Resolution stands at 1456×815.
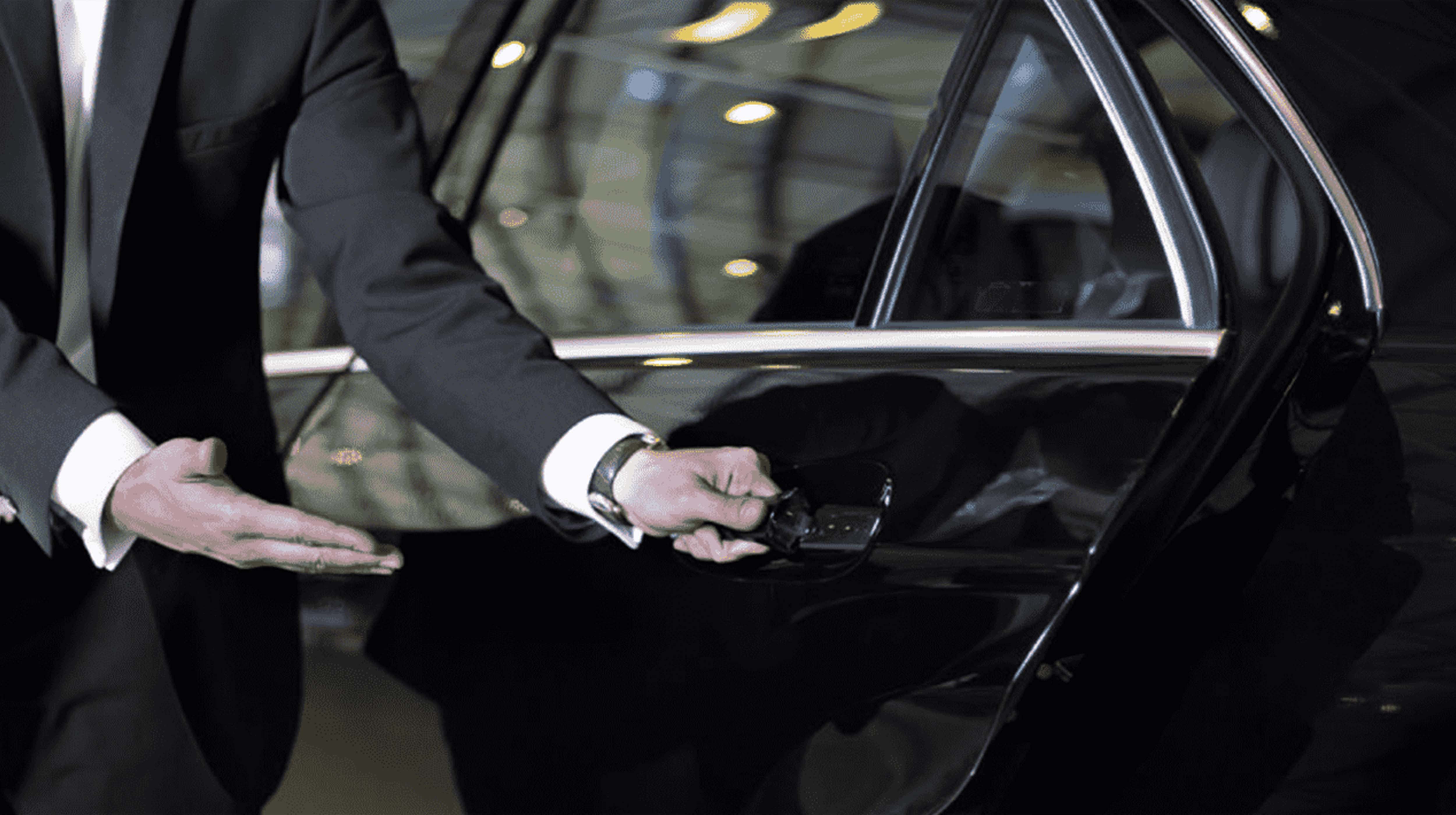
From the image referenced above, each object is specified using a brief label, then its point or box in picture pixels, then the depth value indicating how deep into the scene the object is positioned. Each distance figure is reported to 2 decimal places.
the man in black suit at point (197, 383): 2.51
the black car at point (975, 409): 2.34
